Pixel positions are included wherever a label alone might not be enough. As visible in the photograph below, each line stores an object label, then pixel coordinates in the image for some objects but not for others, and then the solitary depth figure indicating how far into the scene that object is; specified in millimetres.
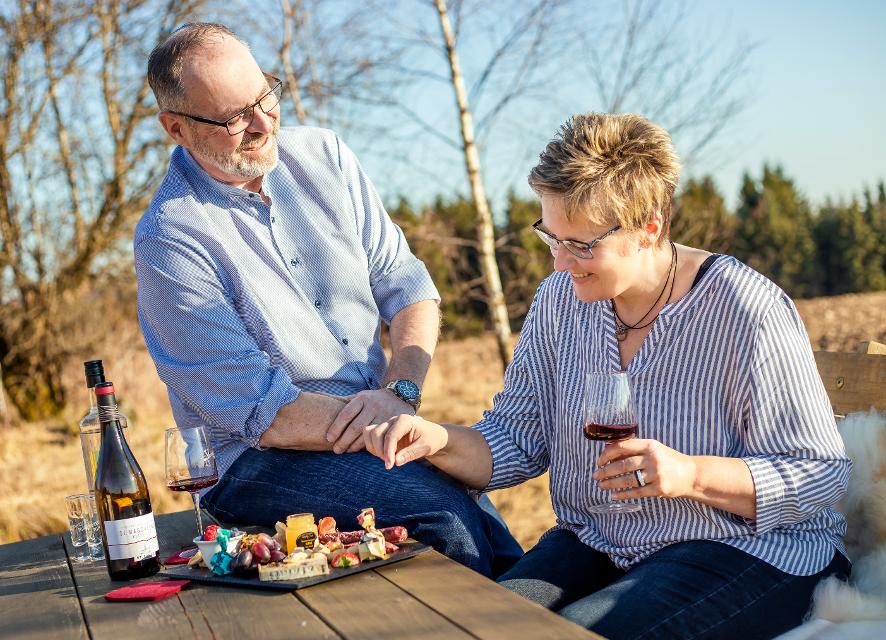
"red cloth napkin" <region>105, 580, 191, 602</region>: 2012
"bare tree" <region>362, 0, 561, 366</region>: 9039
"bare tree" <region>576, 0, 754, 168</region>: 9781
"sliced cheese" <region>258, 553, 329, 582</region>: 1988
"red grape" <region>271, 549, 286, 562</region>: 2064
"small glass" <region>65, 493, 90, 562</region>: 2551
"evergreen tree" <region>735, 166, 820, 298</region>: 16734
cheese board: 1959
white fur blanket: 2123
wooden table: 1666
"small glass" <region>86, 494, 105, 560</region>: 2486
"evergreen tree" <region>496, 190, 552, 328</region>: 10984
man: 2682
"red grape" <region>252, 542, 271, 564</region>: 2058
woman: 2135
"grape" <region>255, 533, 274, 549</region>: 2086
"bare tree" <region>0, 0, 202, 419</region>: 9773
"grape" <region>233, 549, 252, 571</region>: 2057
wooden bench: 2736
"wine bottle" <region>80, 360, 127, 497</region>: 2225
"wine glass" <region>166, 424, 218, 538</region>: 2234
